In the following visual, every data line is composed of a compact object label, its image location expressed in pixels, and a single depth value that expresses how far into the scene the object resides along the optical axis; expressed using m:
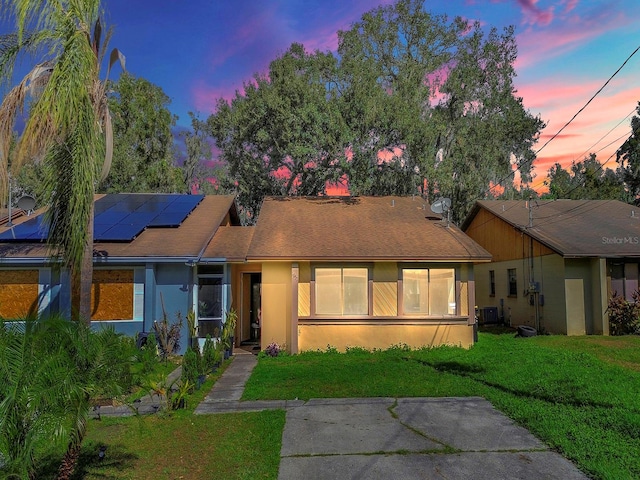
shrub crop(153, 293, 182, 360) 12.17
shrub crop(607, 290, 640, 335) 15.57
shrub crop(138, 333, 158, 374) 9.33
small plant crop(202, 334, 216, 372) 10.38
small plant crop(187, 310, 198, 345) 12.36
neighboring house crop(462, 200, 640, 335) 15.97
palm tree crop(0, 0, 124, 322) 6.64
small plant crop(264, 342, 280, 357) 12.76
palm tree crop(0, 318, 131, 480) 3.49
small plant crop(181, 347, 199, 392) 8.69
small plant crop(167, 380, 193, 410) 7.54
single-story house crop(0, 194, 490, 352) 12.52
